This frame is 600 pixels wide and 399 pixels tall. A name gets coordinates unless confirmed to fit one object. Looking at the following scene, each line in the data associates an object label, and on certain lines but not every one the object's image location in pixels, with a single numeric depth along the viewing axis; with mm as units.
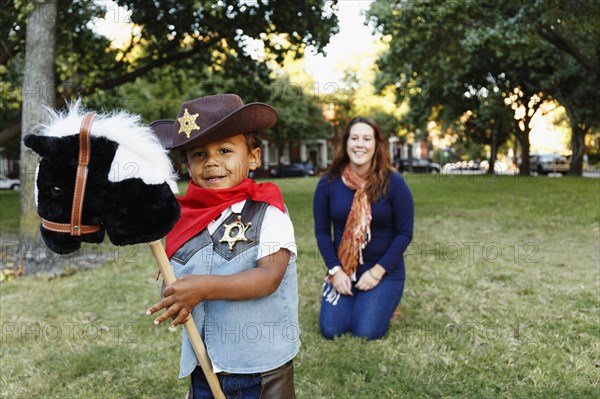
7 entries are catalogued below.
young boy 2123
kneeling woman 4633
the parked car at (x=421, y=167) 47750
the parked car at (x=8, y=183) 33875
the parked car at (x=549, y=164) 40500
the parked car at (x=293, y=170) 45156
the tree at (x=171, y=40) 10867
